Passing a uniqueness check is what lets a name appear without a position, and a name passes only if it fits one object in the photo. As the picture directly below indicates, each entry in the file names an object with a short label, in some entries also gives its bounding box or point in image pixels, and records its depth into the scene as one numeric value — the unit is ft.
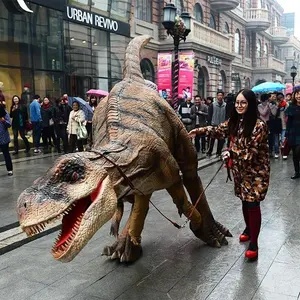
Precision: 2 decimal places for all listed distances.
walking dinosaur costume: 8.07
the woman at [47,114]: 42.50
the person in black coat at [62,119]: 40.81
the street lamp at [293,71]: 86.55
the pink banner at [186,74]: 55.52
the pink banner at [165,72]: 56.49
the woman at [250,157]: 13.05
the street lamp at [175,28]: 35.53
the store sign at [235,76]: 101.99
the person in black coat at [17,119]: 40.93
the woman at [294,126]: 27.12
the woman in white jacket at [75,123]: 34.30
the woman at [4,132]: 28.04
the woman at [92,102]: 39.09
